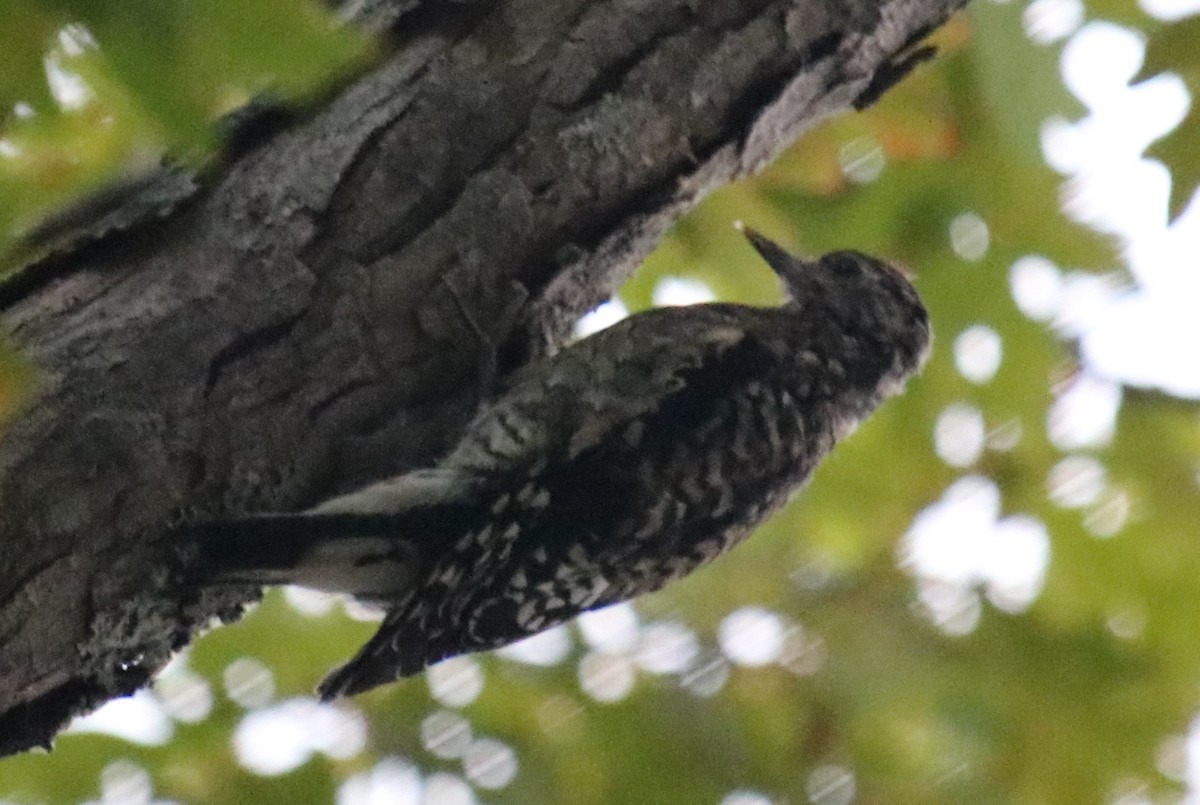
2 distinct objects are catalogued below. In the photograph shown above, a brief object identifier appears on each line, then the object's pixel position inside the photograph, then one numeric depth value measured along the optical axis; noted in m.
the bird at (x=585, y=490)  6.80
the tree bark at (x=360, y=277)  5.32
